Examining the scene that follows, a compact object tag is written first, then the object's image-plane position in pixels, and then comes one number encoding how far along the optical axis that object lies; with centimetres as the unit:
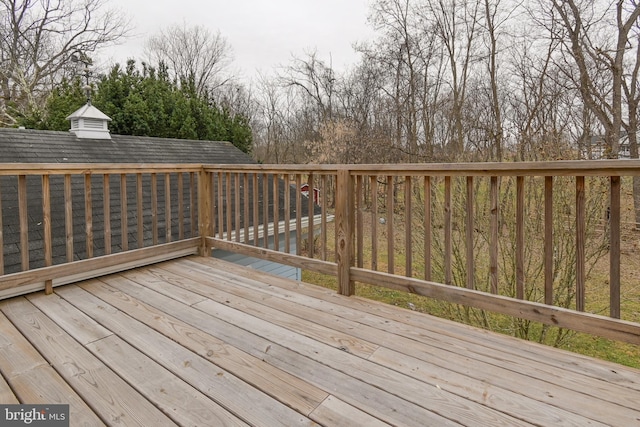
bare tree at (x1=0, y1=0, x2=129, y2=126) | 1273
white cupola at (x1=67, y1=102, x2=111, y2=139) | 624
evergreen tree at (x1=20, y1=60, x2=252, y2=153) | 910
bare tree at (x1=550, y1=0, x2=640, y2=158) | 757
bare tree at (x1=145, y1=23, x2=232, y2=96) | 1700
